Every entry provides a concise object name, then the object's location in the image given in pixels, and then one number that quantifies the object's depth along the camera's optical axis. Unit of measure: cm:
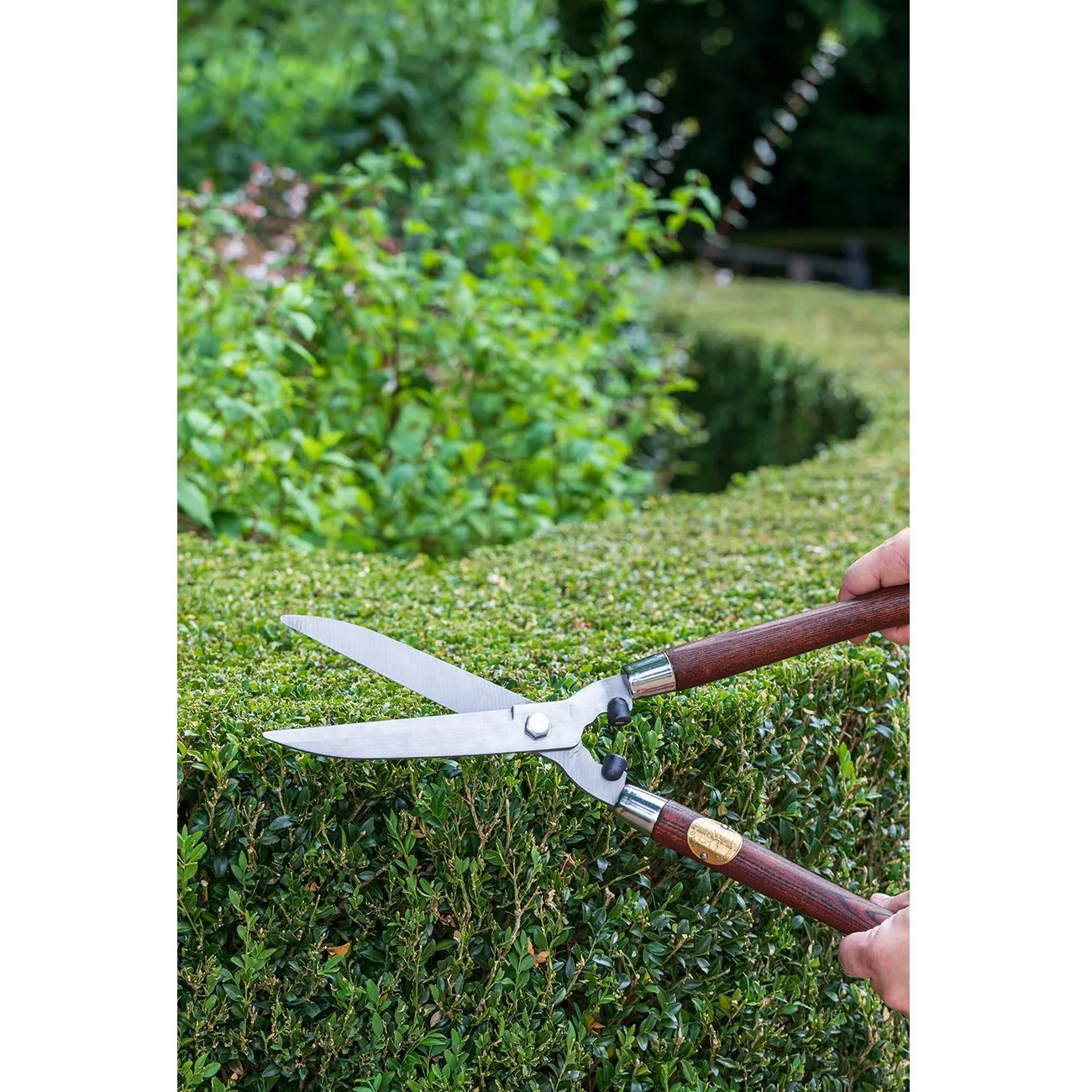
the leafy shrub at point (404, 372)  350
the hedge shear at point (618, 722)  157
